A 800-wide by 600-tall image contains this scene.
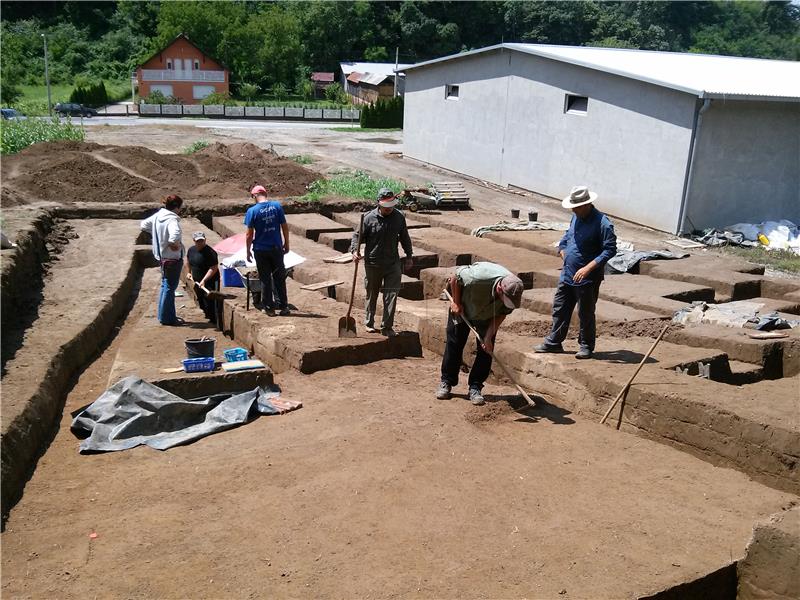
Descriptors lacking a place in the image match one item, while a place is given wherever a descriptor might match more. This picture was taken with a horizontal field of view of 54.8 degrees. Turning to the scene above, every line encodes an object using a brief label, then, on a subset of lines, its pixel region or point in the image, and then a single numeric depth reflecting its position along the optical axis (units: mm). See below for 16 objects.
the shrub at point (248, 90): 61875
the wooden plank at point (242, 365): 7582
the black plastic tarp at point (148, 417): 6453
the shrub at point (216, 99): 54141
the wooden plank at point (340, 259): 12602
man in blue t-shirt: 9000
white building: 18266
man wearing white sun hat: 7254
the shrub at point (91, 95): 51062
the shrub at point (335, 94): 59538
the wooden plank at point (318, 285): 11016
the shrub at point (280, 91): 64062
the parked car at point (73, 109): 44500
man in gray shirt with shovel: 8227
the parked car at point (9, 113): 35969
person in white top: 9219
